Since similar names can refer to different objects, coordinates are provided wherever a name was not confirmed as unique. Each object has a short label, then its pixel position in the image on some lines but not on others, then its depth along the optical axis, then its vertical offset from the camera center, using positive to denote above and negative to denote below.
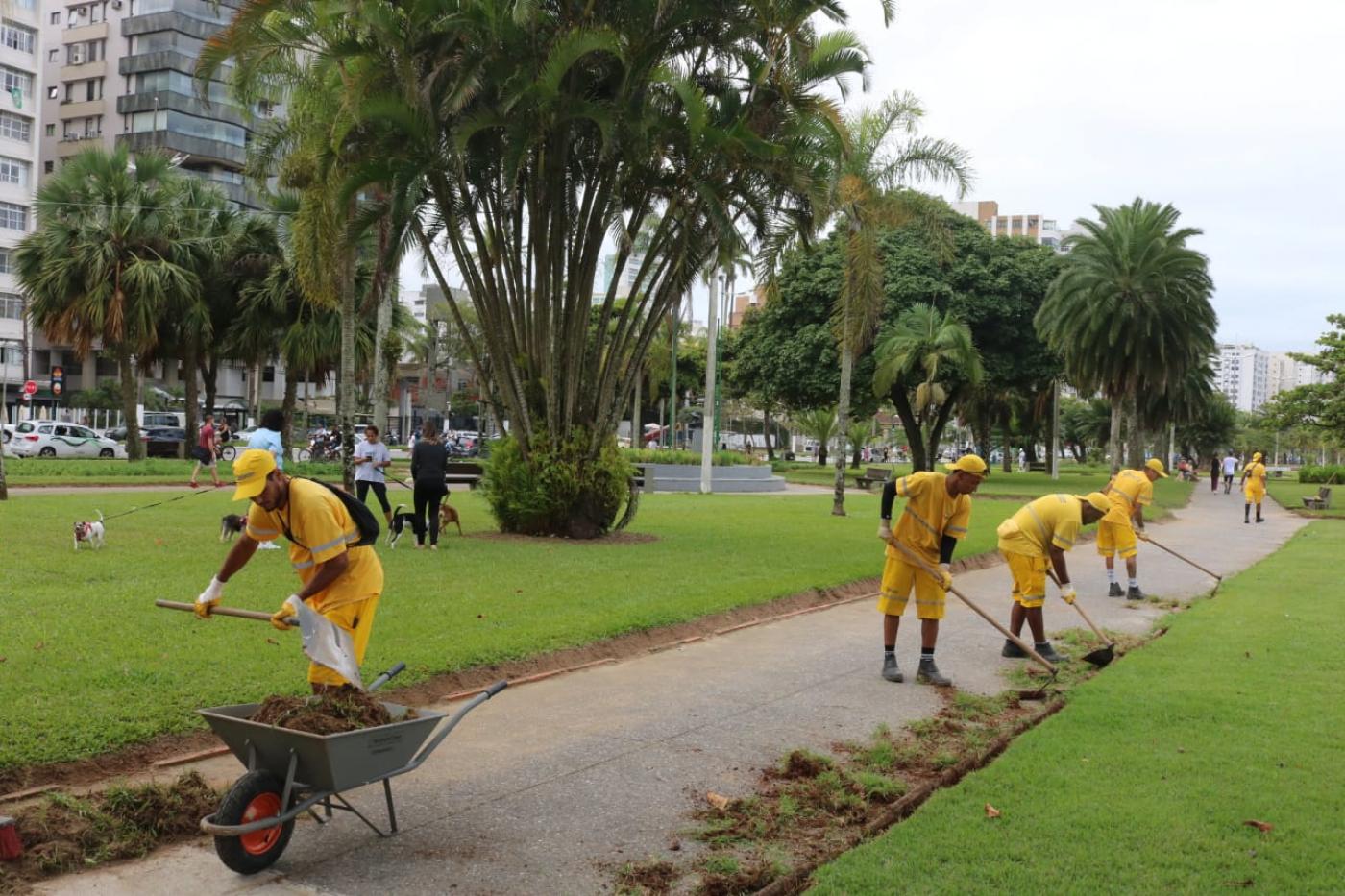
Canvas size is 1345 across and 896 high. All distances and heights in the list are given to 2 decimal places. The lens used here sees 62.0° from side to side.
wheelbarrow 4.43 -1.45
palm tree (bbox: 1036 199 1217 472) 35.25 +4.40
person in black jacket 14.60 -0.68
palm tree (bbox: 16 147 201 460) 30.20 +4.36
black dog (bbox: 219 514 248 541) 12.96 -1.26
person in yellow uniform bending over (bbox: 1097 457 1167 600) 13.38 -0.89
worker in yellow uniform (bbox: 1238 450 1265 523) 28.30 -1.02
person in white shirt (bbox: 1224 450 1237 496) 48.06 -1.16
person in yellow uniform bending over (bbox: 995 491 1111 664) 9.48 -0.95
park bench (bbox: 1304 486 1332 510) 35.97 -1.86
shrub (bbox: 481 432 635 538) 16.59 -0.93
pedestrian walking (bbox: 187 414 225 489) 23.50 -0.62
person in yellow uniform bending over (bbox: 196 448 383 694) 5.29 -0.62
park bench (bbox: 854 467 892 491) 38.41 -1.50
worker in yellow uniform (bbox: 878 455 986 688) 8.32 -0.75
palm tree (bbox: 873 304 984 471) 36.34 +2.44
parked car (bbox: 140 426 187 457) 39.66 -0.87
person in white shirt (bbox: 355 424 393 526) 15.36 -0.56
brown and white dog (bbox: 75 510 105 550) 12.71 -1.34
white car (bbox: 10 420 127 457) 38.75 -0.95
